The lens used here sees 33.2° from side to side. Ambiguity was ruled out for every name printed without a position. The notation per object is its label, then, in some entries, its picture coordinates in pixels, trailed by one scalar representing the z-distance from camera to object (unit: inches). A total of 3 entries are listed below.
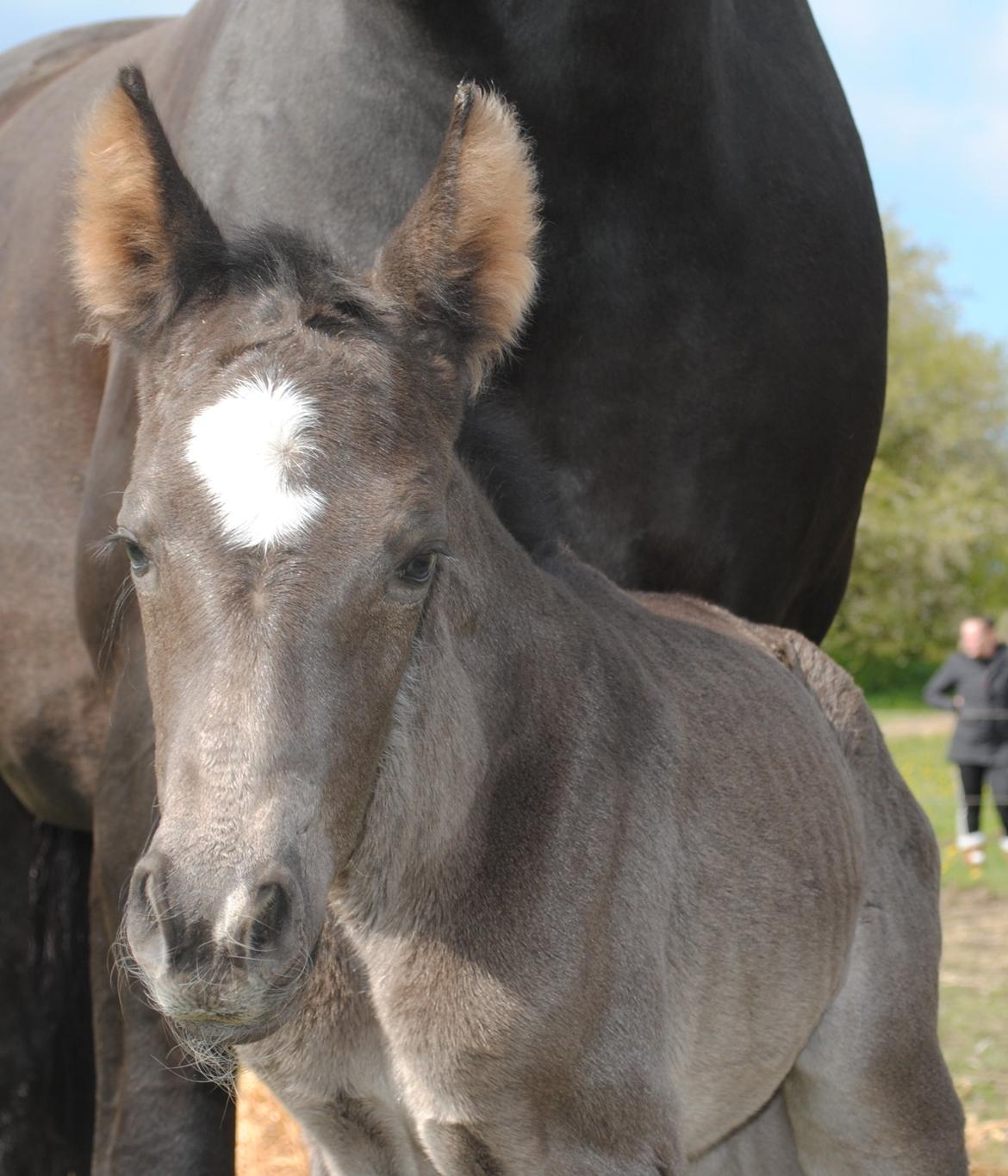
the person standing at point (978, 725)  463.8
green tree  1510.8
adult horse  137.1
